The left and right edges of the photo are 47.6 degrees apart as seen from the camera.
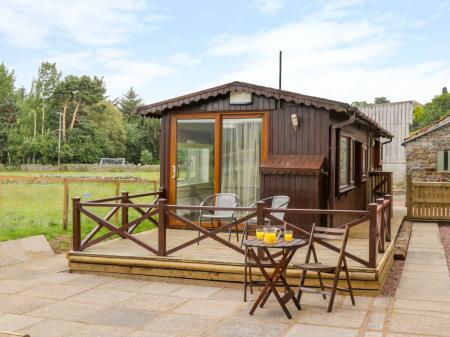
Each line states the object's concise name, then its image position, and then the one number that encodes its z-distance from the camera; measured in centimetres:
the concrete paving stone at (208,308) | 489
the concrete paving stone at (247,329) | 427
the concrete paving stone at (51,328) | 429
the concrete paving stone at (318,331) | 424
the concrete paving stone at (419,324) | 433
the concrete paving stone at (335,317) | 457
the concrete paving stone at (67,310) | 478
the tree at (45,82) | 5378
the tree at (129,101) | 6996
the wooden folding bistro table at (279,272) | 482
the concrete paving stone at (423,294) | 541
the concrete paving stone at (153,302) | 510
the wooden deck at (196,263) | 563
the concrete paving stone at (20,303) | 495
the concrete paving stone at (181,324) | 436
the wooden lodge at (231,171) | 644
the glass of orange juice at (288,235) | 509
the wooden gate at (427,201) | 1225
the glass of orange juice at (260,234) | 512
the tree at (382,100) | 7062
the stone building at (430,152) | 1853
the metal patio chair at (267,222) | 525
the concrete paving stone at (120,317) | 458
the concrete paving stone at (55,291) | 550
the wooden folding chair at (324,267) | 491
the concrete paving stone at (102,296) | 532
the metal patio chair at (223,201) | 784
